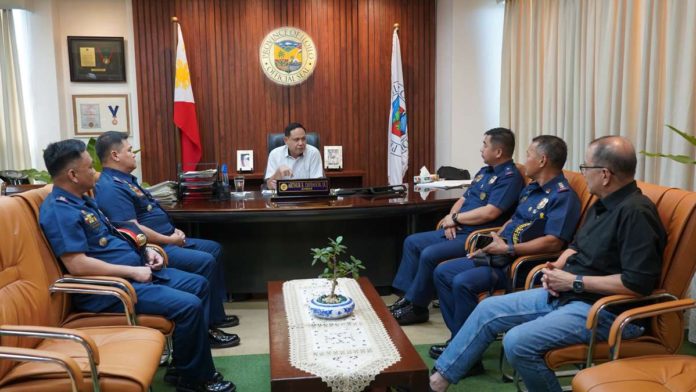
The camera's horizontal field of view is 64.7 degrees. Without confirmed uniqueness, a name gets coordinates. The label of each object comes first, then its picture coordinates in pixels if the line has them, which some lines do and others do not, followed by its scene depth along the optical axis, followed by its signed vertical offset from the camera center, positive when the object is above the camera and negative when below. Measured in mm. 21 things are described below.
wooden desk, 3697 -734
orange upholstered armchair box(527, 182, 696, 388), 1959 -623
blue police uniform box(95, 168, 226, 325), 2797 -494
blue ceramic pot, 2246 -725
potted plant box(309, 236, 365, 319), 2250 -712
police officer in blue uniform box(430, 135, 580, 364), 2631 -489
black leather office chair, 4906 -73
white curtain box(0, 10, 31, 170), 5156 +270
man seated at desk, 4418 -221
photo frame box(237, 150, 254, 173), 5789 -302
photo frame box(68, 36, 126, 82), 5484 +759
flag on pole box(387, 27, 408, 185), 5773 +97
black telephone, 3979 -435
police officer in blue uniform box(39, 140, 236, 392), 2215 -532
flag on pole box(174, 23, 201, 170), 5434 +228
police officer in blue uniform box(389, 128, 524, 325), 3154 -545
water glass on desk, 4142 -397
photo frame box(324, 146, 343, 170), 5941 -280
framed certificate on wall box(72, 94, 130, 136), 5562 +206
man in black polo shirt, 1946 -577
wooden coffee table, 1763 -783
